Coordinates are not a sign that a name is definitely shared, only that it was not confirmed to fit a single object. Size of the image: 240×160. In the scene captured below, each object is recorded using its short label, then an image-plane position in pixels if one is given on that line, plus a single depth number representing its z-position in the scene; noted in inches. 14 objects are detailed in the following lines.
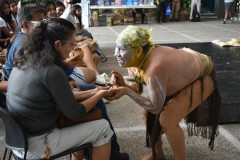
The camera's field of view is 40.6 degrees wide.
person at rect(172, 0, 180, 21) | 546.9
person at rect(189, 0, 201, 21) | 538.0
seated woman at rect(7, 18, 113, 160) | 75.3
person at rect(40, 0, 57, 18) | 215.5
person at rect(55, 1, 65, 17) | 236.7
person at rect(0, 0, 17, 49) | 209.3
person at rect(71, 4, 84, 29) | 233.0
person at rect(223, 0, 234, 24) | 498.8
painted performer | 87.1
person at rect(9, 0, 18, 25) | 265.3
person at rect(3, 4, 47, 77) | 113.1
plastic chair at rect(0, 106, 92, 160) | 73.5
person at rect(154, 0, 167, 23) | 532.1
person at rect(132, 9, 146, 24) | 526.2
